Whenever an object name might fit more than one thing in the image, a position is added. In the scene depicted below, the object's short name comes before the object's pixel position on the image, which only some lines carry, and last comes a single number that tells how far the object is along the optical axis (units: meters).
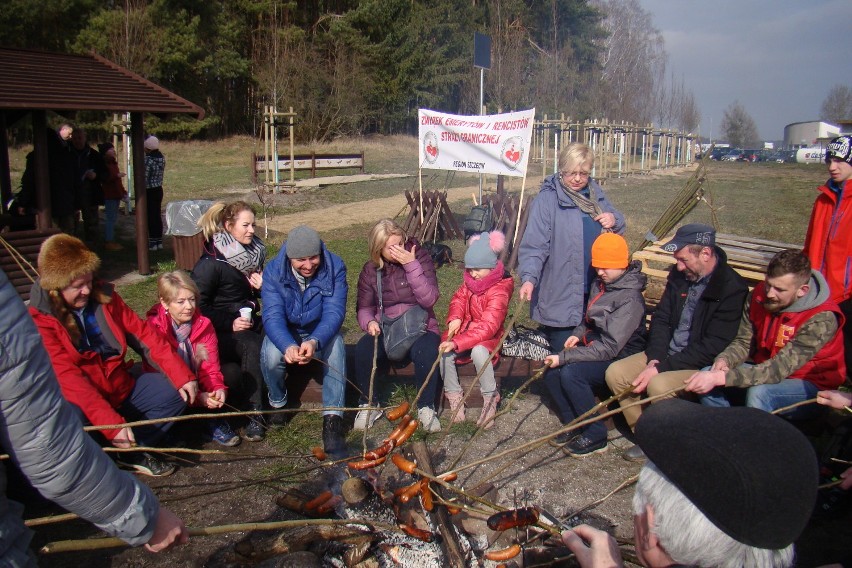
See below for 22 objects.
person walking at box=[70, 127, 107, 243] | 10.66
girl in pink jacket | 4.71
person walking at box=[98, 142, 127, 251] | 11.51
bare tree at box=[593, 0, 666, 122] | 43.38
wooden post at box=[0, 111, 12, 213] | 10.67
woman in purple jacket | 4.77
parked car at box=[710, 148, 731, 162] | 51.78
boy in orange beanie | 4.42
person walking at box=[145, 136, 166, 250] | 11.31
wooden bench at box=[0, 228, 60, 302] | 7.73
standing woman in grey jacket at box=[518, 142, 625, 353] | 4.93
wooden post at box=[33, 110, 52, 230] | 8.15
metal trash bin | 9.63
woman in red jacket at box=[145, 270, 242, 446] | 4.35
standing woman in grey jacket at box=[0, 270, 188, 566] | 1.69
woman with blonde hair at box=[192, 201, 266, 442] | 4.78
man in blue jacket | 4.50
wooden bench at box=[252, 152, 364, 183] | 20.44
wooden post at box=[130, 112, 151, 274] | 9.32
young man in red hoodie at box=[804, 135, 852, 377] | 4.61
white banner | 9.80
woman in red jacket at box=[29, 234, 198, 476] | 3.60
